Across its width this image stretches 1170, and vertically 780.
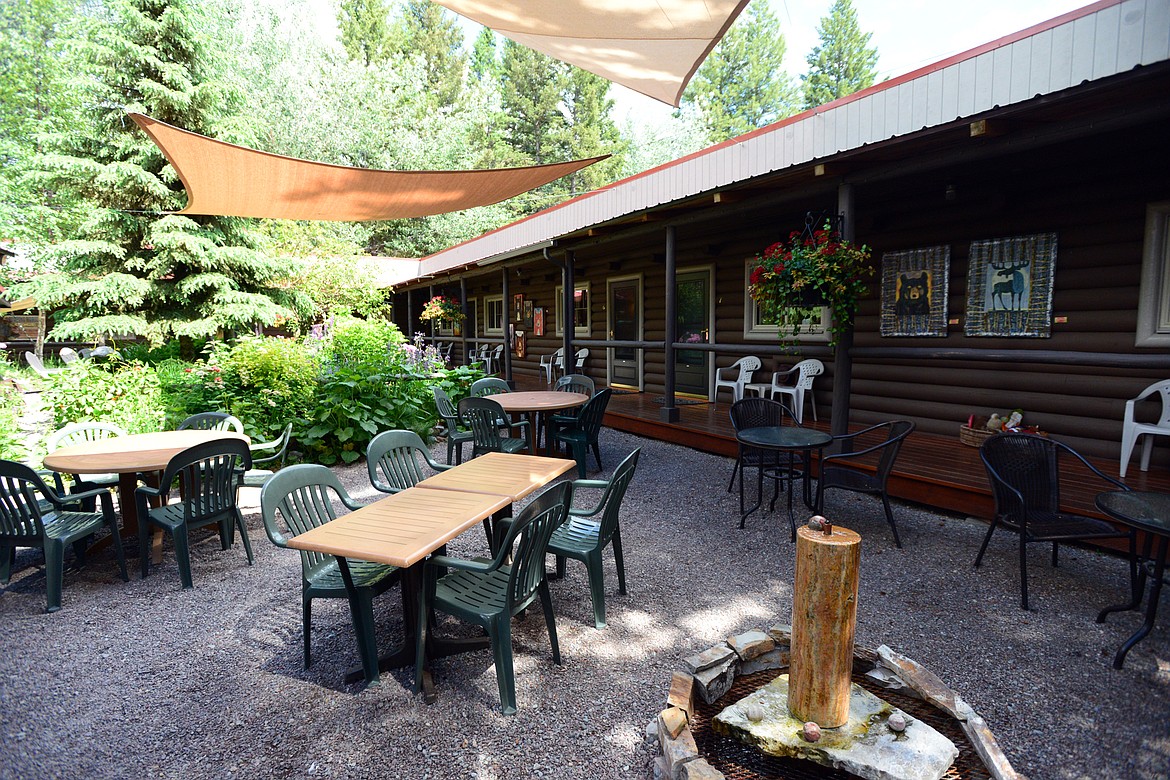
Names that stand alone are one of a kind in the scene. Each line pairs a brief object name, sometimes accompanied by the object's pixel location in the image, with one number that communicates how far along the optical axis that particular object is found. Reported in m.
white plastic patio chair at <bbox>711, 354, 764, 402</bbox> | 7.18
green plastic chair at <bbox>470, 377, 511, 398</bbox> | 6.29
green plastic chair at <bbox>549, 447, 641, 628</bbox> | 2.74
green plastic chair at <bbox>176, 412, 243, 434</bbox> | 4.66
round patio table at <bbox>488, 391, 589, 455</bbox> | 5.27
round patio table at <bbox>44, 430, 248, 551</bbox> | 3.40
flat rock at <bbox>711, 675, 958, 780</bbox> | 1.57
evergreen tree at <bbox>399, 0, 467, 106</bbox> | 25.70
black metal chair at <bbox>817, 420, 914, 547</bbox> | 3.61
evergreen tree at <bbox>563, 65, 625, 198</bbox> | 25.38
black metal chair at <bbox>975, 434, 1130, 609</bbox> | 3.01
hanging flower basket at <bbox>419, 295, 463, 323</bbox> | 12.16
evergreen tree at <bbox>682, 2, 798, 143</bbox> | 25.45
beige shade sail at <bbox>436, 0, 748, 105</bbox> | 3.61
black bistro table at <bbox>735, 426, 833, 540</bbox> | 3.79
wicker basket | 5.02
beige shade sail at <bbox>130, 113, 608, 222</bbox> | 4.78
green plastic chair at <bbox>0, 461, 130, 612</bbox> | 3.07
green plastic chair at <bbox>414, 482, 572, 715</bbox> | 2.17
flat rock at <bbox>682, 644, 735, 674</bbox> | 1.92
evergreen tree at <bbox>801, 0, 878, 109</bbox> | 24.06
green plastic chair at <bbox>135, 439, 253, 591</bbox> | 3.35
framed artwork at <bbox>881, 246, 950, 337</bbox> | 5.44
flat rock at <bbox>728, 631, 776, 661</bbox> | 2.05
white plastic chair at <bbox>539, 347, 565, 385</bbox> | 10.65
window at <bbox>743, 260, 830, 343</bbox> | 6.52
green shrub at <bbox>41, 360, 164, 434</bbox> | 6.00
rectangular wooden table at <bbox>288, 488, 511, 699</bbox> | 2.08
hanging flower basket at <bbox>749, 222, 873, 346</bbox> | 4.23
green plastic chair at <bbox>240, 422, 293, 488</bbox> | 4.14
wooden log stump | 1.65
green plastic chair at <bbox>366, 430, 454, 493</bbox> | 3.37
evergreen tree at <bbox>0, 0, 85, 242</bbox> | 15.97
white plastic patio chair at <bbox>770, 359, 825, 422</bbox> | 6.23
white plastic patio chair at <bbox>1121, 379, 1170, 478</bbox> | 3.97
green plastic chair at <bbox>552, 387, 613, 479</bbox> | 5.30
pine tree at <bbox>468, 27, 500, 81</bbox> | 27.28
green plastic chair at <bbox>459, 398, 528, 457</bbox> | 5.07
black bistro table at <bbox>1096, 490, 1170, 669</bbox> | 2.35
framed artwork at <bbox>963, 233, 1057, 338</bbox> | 4.78
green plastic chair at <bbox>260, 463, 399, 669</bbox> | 2.36
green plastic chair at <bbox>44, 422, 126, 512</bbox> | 3.85
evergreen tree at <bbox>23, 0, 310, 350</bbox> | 9.12
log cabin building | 3.72
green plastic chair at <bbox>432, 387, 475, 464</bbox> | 5.59
